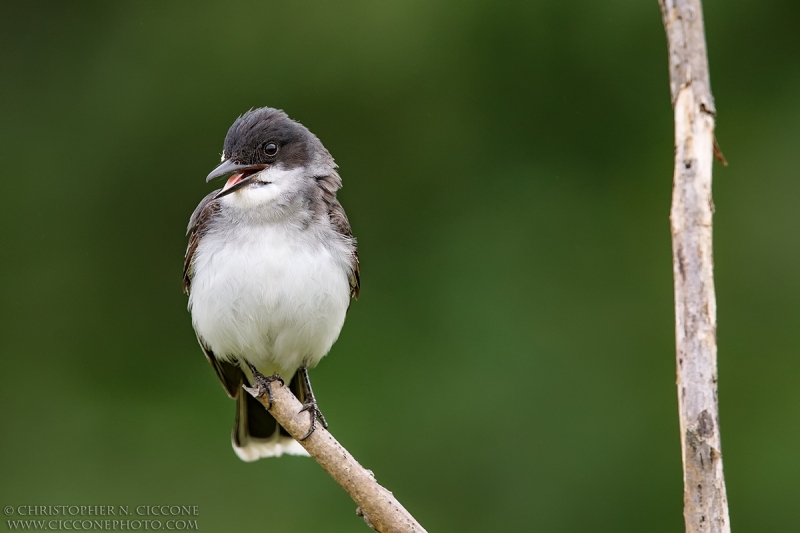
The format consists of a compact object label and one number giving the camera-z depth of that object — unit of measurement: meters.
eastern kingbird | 8.31
